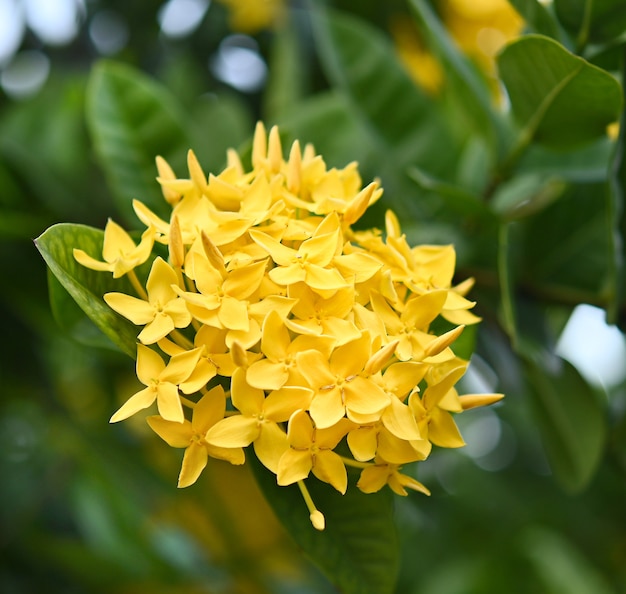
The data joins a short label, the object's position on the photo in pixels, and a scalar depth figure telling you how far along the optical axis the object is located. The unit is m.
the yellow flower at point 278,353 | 0.52
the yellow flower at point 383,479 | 0.56
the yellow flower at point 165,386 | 0.53
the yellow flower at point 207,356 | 0.53
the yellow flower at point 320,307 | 0.54
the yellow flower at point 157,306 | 0.54
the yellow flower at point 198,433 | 0.54
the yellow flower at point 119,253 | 0.58
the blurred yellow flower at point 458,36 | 1.40
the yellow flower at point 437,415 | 0.56
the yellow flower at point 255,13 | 1.41
